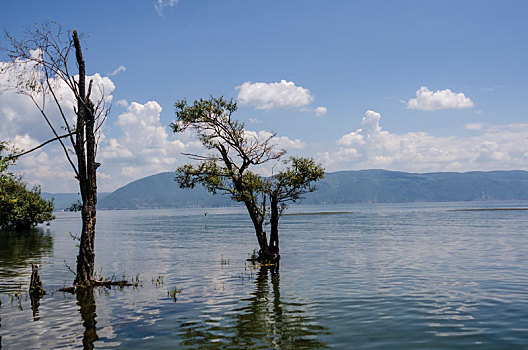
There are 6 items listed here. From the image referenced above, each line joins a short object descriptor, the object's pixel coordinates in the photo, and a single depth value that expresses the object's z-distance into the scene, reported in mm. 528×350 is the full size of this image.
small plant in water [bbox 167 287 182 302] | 25375
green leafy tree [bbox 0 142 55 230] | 89500
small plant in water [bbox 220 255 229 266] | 41766
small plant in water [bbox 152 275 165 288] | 30136
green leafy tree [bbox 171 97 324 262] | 34812
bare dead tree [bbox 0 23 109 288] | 24875
